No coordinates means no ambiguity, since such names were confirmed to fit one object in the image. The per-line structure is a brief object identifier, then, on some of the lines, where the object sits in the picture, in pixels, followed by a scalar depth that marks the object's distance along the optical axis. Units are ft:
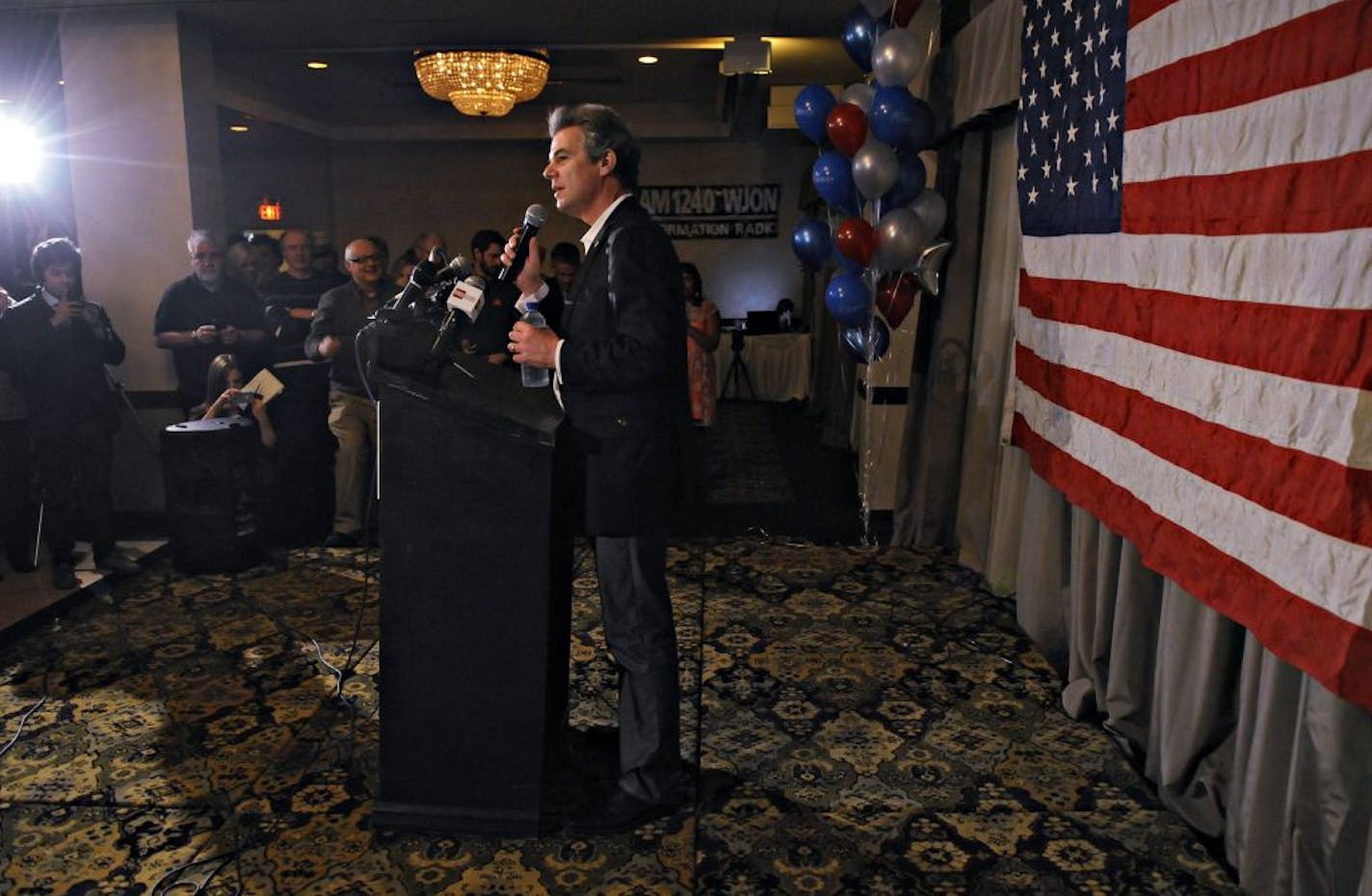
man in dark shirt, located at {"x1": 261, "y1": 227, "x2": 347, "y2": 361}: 17.80
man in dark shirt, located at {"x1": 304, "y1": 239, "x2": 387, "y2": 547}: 16.05
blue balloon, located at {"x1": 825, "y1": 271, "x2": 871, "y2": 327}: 14.03
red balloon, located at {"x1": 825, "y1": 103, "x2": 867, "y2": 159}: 13.64
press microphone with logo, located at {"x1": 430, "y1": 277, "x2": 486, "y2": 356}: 6.81
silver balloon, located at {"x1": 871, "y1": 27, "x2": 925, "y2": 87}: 13.00
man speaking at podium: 7.03
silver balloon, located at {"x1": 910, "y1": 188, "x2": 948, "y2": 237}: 13.64
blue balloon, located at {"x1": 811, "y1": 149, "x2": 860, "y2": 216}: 14.17
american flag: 5.59
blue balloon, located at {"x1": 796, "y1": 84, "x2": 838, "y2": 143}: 14.76
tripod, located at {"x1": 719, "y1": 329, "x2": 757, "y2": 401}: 33.42
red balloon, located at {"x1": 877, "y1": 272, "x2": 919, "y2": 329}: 14.03
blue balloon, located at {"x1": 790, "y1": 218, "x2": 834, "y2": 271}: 15.40
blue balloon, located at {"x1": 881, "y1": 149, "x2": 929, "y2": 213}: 13.69
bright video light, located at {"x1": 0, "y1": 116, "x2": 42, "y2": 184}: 24.57
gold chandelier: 21.88
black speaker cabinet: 14.46
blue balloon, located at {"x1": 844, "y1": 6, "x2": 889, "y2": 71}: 14.13
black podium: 6.87
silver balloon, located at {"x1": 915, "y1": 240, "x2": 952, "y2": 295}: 13.62
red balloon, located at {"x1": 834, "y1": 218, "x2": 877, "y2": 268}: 13.55
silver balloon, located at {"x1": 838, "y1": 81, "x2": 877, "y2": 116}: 13.87
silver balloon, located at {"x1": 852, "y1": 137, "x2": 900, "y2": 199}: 13.20
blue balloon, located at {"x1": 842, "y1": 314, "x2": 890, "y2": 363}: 14.38
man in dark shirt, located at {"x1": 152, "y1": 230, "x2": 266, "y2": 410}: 16.81
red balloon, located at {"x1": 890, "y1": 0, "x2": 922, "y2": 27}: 13.46
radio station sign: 38.70
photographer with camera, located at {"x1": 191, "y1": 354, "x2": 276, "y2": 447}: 15.65
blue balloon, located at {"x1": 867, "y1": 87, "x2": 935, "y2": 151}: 13.10
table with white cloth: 33.17
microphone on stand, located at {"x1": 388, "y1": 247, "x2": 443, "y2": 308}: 7.64
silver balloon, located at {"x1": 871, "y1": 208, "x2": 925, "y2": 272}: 13.38
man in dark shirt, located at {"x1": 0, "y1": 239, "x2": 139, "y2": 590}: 13.99
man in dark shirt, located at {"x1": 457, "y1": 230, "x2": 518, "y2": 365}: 15.15
